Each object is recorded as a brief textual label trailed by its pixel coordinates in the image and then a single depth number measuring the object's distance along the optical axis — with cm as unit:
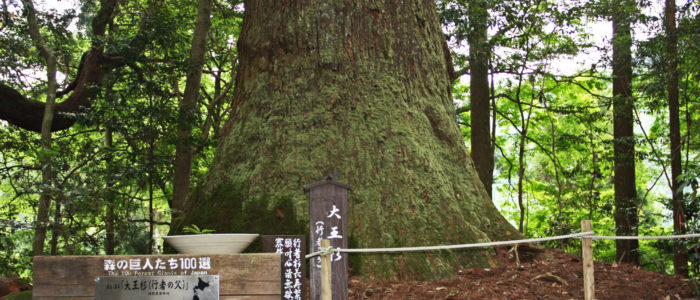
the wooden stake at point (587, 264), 404
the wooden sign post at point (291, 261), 401
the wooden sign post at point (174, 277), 349
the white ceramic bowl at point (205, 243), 368
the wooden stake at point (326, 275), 370
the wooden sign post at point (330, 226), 413
